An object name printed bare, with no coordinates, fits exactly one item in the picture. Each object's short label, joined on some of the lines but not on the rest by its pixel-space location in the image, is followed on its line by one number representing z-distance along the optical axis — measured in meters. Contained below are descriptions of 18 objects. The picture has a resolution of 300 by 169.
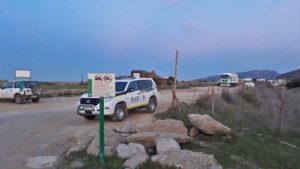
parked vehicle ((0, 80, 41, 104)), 16.17
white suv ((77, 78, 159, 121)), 9.54
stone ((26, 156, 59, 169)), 5.40
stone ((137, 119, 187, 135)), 6.84
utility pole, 10.46
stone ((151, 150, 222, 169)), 4.78
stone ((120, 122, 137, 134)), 7.30
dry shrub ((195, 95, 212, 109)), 12.34
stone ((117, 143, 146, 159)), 5.40
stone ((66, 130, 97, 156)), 6.02
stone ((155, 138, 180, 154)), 5.45
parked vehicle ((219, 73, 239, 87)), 36.15
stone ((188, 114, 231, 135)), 7.10
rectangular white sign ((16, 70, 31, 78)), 19.20
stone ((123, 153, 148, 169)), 4.92
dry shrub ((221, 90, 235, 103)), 15.60
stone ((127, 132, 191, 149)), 6.00
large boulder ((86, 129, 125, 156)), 5.61
